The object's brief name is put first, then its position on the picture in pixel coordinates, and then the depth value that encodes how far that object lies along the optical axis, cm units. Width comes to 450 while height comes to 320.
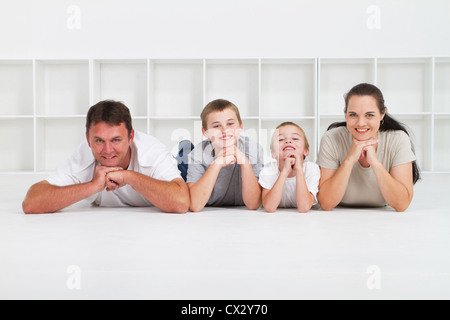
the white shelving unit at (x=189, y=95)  597
